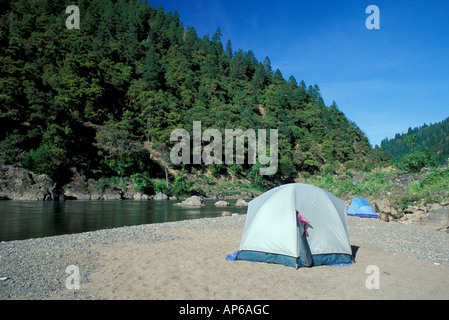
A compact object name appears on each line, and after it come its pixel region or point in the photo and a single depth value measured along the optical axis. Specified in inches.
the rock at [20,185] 1244.5
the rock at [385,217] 634.2
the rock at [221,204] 1253.0
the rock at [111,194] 1553.9
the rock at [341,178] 1252.2
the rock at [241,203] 1298.1
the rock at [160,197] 1692.9
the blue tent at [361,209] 690.2
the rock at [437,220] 517.3
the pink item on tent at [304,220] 276.5
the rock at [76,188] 1469.0
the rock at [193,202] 1282.0
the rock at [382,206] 693.3
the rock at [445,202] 569.7
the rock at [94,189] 1533.0
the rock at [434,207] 573.6
